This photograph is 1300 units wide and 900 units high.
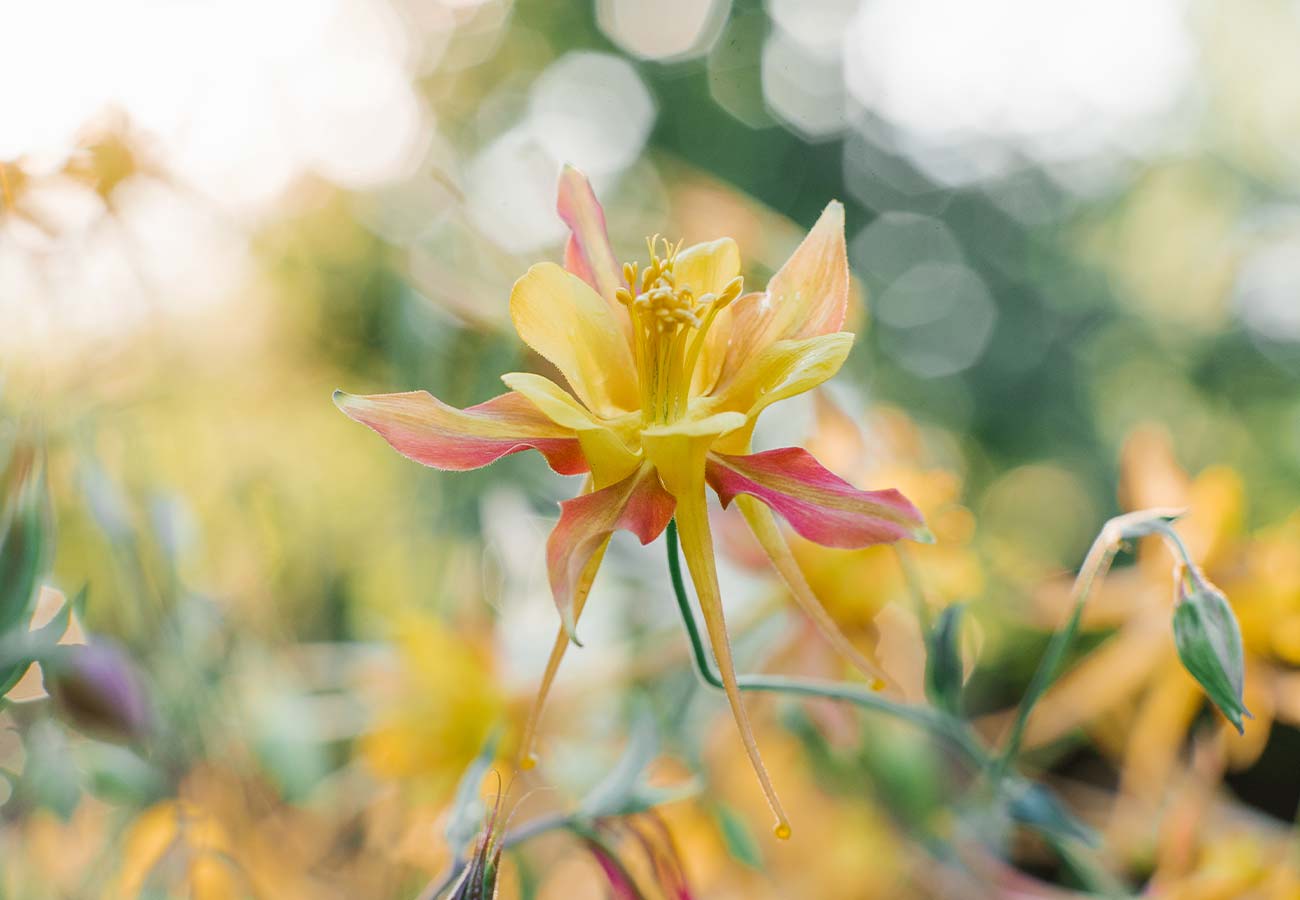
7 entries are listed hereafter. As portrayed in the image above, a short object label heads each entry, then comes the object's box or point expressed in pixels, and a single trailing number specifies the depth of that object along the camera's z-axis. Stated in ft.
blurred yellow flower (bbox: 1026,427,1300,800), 1.10
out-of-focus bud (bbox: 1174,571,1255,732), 0.79
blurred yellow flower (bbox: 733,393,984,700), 1.10
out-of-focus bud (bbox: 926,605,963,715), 0.85
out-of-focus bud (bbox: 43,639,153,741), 0.89
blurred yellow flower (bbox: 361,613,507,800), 1.09
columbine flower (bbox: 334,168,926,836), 0.74
